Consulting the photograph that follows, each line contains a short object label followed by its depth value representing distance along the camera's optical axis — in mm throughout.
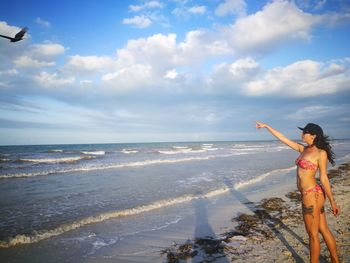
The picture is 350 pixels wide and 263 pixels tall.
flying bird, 5407
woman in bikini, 3723
